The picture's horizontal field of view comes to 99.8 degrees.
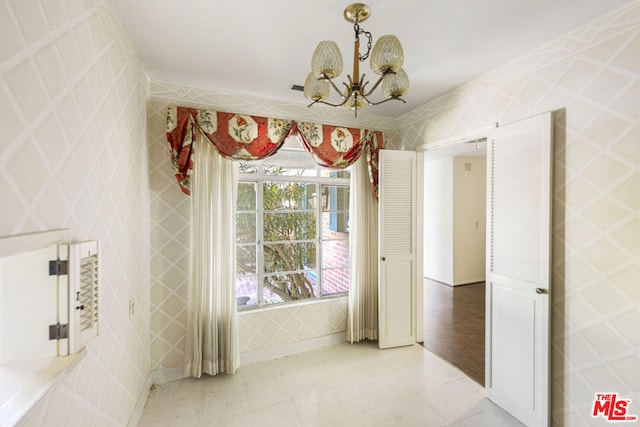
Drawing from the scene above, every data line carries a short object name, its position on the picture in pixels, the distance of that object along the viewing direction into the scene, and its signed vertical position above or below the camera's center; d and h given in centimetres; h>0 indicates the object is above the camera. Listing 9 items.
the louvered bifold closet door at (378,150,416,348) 283 -39
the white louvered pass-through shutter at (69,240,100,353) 104 -34
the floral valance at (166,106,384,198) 227 +71
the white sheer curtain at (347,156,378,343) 296 -49
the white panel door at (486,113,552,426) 176 -39
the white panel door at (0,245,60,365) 92 -34
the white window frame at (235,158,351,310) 272 +9
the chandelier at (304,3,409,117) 121 +68
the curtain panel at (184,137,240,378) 235 -51
